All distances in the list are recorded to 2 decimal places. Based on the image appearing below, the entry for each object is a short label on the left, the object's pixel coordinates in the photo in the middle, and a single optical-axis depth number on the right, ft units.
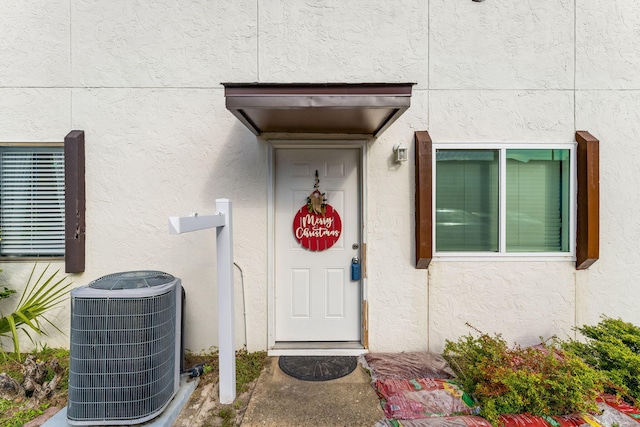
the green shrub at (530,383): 8.13
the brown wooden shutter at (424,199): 11.43
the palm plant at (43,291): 11.56
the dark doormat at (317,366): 10.46
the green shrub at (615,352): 8.96
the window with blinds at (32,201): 11.89
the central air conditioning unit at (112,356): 7.77
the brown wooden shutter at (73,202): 11.39
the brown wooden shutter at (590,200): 11.46
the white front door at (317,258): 12.34
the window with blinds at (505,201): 12.03
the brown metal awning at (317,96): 8.50
